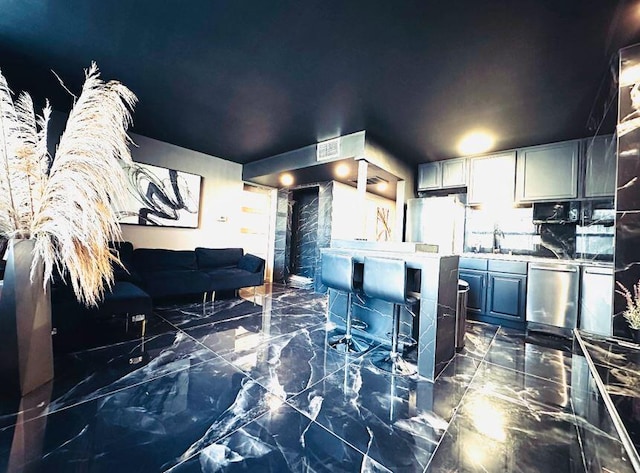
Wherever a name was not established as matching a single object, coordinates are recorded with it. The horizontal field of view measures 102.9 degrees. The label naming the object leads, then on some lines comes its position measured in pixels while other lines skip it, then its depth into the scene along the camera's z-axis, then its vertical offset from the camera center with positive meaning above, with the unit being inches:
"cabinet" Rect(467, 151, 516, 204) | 148.7 +41.5
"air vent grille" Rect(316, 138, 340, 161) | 145.3 +52.5
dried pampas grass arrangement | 59.5 +10.9
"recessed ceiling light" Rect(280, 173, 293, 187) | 191.0 +45.9
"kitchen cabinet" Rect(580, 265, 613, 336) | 106.2 -20.4
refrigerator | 166.6 +15.6
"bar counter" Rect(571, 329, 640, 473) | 29.8 -20.4
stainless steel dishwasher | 117.0 -22.6
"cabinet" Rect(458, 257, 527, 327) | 130.3 -22.6
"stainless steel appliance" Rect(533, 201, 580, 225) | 134.8 +20.6
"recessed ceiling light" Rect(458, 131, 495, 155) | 132.1 +57.3
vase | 61.3 -24.4
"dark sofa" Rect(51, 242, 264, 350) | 89.5 -25.0
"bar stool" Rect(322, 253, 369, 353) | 95.8 -15.8
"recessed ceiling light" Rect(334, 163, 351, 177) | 157.2 +45.4
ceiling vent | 176.2 +43.9
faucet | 158.2 +5.6
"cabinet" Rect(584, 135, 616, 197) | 98.5 +38.1
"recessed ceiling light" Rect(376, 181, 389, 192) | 188.3 +44.3
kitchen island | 80.1 -22.3
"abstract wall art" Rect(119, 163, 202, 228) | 157.8 +22.9
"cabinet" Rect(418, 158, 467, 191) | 164.9 +47.3
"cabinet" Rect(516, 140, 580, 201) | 131.6 +42.1
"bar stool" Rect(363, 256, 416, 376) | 80.8 -15.2
